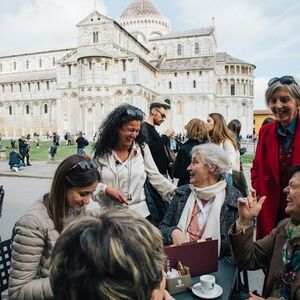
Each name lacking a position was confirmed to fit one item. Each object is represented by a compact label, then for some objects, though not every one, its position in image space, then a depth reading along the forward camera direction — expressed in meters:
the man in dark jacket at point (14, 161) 15.50
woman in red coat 2.97
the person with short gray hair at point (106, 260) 1.01
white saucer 2.12
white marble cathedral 44.22
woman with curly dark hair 3.26
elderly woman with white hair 2.87
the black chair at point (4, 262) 2.54
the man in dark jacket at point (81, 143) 18.34
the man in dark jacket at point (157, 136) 4.24
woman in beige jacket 1.95
